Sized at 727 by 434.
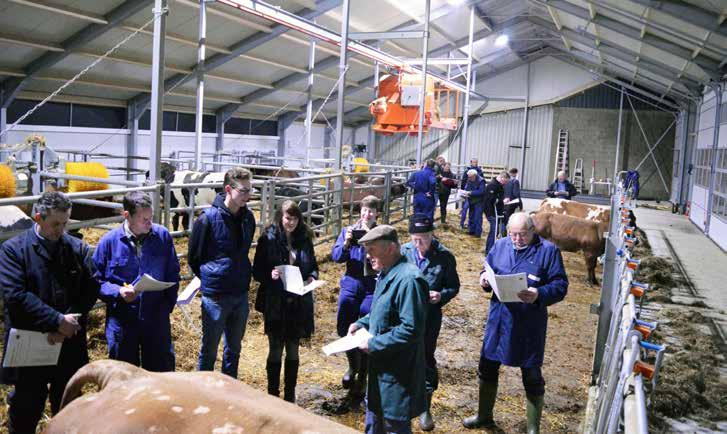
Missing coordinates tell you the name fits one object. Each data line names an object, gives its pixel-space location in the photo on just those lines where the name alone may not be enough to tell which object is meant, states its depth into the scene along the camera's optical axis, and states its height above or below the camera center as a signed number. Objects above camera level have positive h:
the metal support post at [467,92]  19.75 +2.54
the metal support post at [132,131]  19.72 +0.74
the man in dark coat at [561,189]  14.45 -0.23
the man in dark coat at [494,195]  12.35 -0.38
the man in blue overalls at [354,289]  4.88 -0.90
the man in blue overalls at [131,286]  3.78 -0.76
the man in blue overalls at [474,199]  13.59 -0.52
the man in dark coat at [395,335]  3.23 -0.82
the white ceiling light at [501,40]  25.66 +5.35
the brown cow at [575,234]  10.20 -0.88
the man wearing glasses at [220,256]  4.32 -0.63
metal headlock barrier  2.62 -0.83
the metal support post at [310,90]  16.73 +2.12
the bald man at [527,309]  4.28 -0.88
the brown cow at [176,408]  2.09 -0.83
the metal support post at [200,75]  13.48 +1.75
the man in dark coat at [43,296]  3.27 -0.74
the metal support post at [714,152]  14.67 +0.80
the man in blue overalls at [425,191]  12.57 -0.37
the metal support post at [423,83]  15.45 +2.13
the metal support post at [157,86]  6.50 +0.71
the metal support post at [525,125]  31.12 +2.44
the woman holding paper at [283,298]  4.52 -0.93
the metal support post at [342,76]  11.50 +1.58
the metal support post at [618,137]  28.27 +1.93
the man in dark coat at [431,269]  4.48 -0.67
